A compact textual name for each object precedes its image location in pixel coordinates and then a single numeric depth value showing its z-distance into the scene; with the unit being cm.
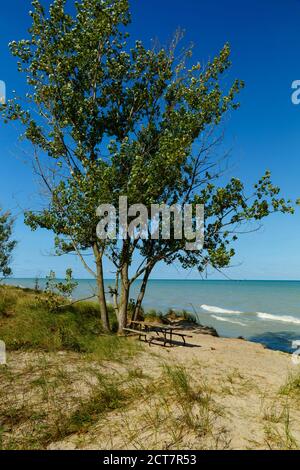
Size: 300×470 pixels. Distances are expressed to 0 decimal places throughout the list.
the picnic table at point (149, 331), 1433
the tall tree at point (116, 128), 1432
